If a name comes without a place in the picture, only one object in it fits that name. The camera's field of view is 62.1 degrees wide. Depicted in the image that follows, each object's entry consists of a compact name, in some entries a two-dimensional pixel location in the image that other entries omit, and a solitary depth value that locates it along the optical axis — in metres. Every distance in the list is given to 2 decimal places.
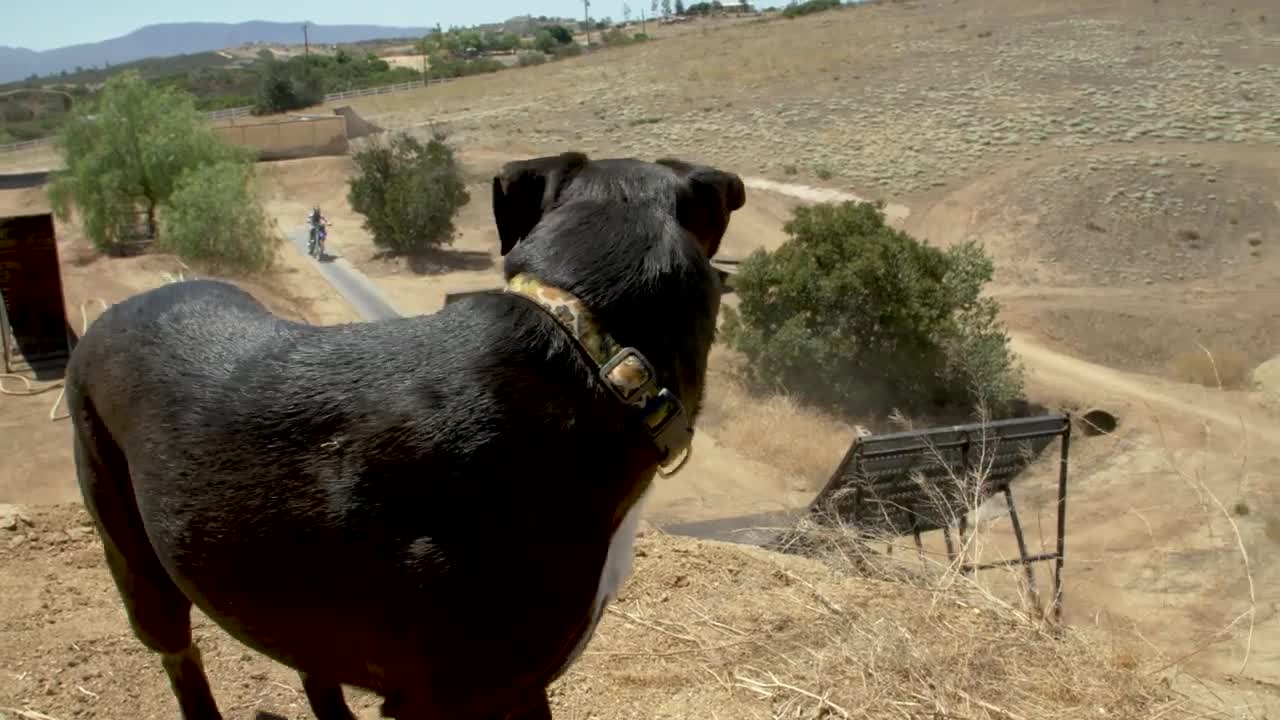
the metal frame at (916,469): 7.20
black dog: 2.19
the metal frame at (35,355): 13.82
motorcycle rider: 28.83
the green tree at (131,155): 25.17
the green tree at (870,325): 19.83
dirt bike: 28.94
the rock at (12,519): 5.95
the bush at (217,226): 21.28
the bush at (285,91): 61.34
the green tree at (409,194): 29.97
